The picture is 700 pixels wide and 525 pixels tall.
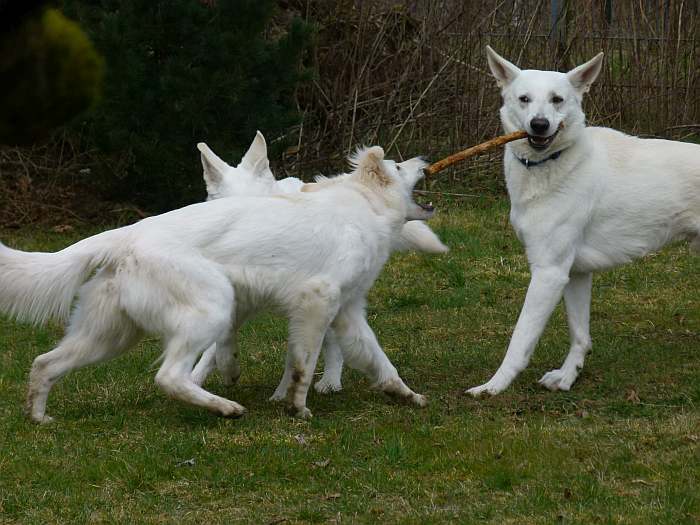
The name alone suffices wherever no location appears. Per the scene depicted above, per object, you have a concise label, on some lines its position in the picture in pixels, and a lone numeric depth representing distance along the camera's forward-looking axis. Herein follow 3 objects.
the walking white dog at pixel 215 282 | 9.27
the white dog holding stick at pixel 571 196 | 10.83
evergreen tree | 19.06
